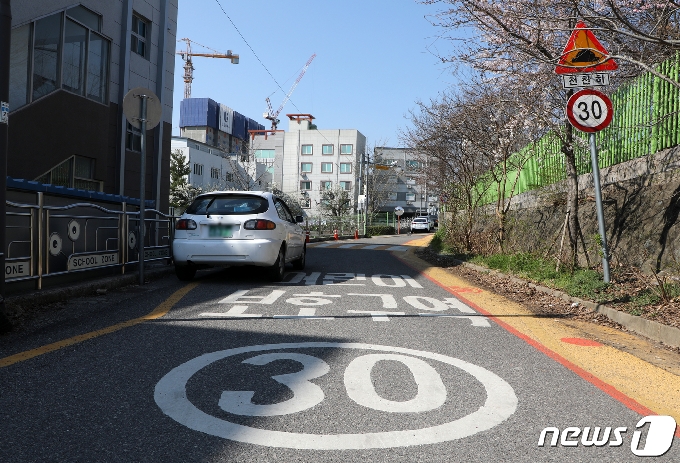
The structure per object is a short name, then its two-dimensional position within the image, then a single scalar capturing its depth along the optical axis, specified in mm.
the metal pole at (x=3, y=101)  5688
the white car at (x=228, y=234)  9727
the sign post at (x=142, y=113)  9352
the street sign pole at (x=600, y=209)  8078
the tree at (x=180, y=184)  57688
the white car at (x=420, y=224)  63125
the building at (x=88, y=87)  13008
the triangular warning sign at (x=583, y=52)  7422
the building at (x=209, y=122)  122062
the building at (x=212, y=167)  67094
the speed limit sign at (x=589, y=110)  7883
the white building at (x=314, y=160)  86562
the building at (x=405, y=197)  96688
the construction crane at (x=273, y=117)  152750
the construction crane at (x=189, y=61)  140125
